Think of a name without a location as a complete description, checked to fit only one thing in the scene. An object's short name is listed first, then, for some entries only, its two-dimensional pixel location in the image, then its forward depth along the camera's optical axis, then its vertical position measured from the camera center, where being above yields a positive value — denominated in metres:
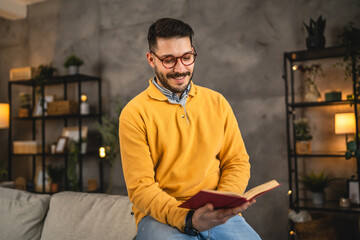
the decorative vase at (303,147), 3.11 -0.19
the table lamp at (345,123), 2.98 +0.03
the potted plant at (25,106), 4.60 +0.38
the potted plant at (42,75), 4.31 +0.77
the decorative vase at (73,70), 4.22 +0.80
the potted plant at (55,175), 4.32 -0.56
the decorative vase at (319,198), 3.05 -0.66
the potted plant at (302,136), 3.12 -0.09
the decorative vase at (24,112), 4.59 +0.29
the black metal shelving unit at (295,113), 2.94 +0.15
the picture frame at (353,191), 2.96 -0.59
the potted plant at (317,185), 3.05 -0.55
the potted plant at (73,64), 4.22 +0.88
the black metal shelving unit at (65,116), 4.18 +0.21
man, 1.39 -0.06
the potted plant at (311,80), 3.14 +0.47
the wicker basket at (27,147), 4.40 -0.19
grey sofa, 1.88 -0.52
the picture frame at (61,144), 4.24 -0.15
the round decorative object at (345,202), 2.92 -0.68
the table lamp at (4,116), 4.42 +0.24
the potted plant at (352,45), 2.95 +0.73
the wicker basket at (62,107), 4.18 +0.32
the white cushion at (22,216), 2.15 -0.55
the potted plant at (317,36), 3.05 +0.84
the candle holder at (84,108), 4.22 +0.31
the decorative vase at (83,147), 4.16 -0.19
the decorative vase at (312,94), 3.13 +0.31
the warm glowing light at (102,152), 3.91 -0.25
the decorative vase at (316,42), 3.05 +0.79
